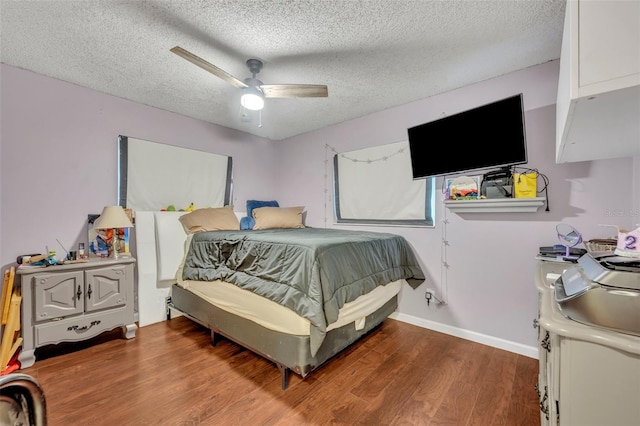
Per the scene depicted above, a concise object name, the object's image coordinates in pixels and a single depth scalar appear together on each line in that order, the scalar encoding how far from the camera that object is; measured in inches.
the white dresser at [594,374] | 24.8
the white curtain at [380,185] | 115.9
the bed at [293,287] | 69.0
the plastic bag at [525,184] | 83.7
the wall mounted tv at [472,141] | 84.5
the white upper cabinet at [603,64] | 33.9
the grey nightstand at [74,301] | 81.9
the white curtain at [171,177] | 117.2
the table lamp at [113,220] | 98.3
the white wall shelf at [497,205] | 83.3
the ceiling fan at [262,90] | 81.3
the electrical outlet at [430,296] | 108.0
